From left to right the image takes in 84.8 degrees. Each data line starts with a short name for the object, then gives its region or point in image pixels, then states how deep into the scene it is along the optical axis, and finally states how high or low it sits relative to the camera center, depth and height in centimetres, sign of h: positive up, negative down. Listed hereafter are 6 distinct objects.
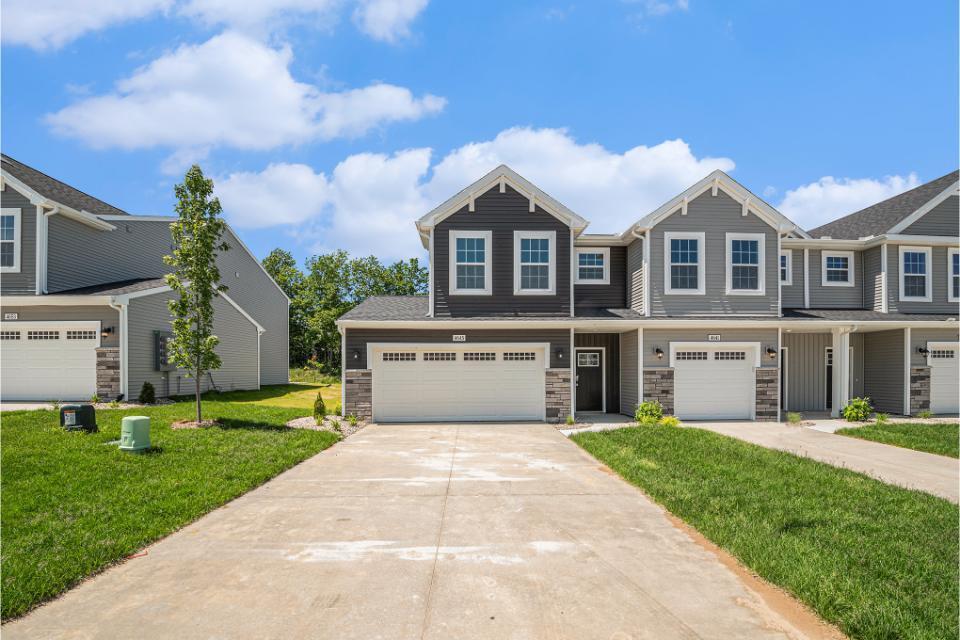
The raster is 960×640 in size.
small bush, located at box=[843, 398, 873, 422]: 1465 -204
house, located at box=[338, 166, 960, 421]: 1475 +38
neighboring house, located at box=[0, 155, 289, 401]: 1538 +101
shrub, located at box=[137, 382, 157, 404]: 1558 -175
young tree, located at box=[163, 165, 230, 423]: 1227 +164
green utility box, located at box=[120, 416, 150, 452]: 866 -162
